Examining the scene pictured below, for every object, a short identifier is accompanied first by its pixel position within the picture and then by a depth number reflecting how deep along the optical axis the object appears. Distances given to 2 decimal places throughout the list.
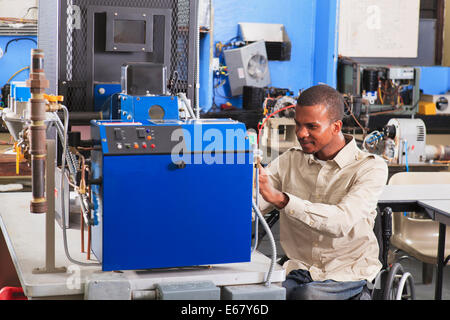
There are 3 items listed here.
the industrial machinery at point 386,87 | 5.89
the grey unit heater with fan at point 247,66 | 6.21
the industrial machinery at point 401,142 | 4.13
